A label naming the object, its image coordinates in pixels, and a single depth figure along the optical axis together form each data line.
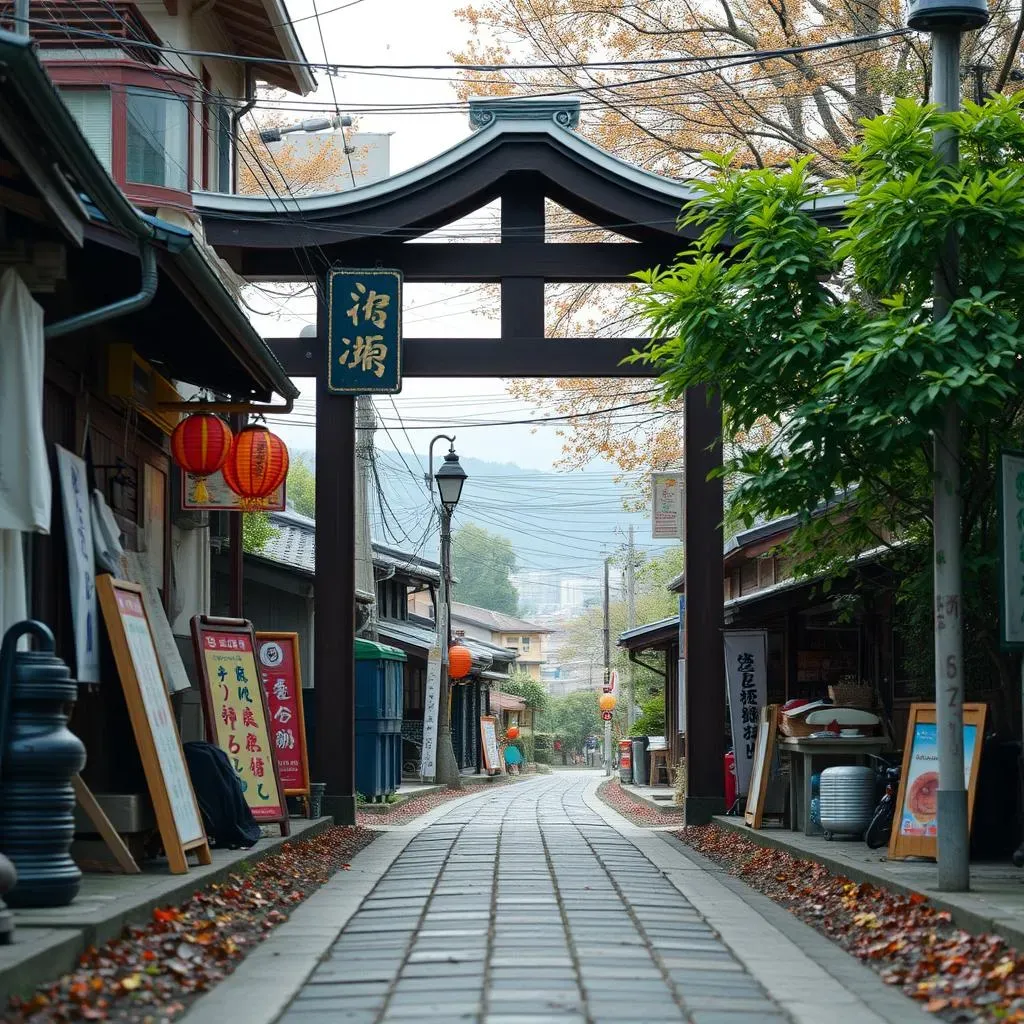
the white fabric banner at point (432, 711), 31.83
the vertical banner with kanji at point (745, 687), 17.58
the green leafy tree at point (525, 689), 71.36
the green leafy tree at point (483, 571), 164.88
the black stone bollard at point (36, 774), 7.85
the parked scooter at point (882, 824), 12.86
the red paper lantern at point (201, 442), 13.69
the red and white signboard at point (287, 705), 15.79
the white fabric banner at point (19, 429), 8.29
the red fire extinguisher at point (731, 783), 17.80
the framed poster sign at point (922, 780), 11.52
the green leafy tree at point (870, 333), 9.75
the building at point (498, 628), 102.19
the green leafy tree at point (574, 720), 94.88
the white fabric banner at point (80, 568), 9.96
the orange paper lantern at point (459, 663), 35.44
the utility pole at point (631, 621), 56.78
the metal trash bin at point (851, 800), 13.73
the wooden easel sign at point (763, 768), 15.84
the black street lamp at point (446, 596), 26.73
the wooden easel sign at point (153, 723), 9.98
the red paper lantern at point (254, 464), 14.77
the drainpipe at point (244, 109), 21.51
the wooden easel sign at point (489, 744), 43.78
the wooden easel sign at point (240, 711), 13.41
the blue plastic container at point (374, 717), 23.36
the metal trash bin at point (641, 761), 37.78
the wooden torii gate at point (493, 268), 17.42
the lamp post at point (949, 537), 9.62
